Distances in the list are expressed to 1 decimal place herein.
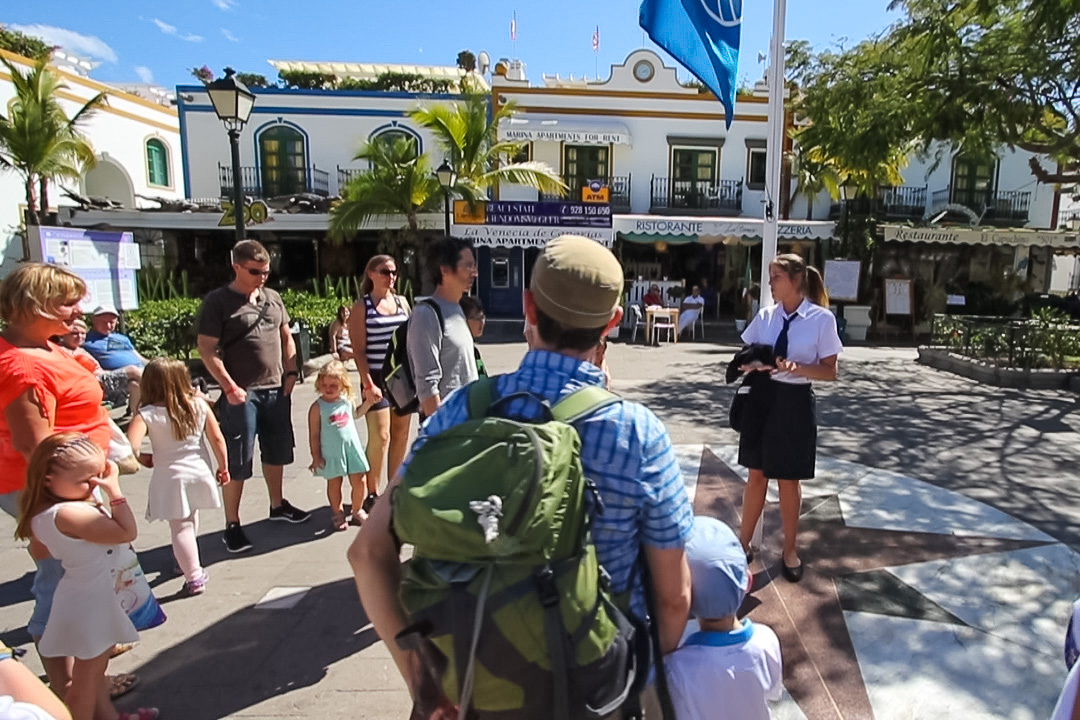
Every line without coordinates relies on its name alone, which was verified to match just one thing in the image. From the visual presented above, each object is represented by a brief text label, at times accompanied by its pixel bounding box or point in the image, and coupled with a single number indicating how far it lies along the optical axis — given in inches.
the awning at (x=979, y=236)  615.8
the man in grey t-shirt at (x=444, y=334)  125.5
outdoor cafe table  559.1
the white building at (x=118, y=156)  721.6
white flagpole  157.5
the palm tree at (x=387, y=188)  603.5
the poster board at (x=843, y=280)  609.6
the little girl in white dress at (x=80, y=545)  85.3
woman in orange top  92.5
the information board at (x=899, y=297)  618.2
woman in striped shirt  163.8
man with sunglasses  145.1
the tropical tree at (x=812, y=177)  656.4
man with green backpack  43.5
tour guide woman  131.4
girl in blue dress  160.2
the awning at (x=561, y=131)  732.7
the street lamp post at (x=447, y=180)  523.9
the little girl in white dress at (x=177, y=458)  128.7
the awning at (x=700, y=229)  642.2
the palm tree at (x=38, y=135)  581.0
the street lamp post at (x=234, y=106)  270.7
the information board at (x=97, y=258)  257.9
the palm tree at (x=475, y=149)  592.7
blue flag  152.9
